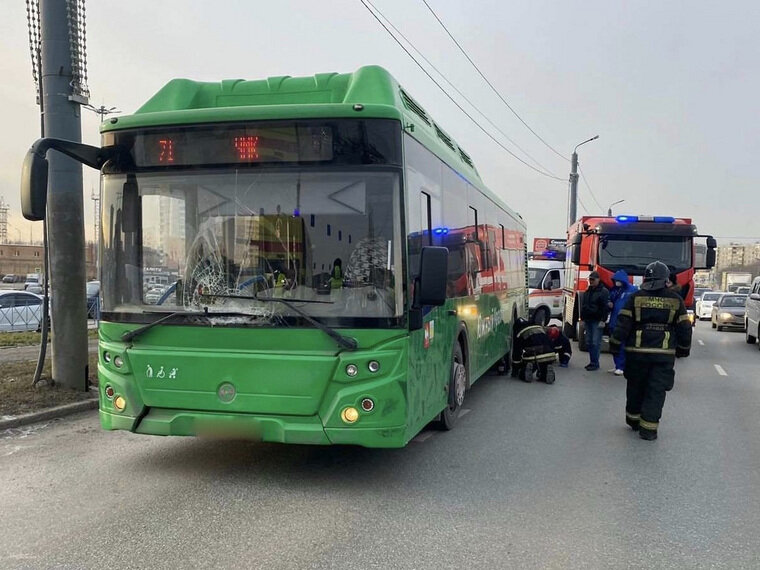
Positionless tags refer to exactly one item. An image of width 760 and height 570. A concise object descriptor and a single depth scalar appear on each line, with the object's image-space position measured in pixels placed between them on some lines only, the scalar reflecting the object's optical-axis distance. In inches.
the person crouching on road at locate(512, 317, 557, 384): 409.7
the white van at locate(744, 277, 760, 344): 714.8
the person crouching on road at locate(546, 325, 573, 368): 458.3
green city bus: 186.5
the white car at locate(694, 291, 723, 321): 1390.3
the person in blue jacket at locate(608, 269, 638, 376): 442.1
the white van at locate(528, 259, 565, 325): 781.3
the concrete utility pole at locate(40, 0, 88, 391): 317.4
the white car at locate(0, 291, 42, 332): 739.4
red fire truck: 574.6
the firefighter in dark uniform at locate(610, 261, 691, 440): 264.5
